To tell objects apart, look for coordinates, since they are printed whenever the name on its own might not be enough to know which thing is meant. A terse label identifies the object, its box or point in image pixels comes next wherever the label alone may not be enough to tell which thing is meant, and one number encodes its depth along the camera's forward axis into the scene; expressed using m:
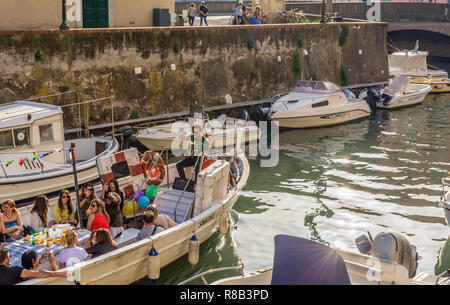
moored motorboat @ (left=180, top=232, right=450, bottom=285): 7.36
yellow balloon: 12.27
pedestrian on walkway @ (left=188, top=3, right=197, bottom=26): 27.91
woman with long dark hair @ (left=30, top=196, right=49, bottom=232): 10.80
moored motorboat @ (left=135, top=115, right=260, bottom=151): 19.53
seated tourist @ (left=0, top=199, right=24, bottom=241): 10.40
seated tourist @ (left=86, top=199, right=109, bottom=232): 10.37
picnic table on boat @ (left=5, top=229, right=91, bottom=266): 9.34
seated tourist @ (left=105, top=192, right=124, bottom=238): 10.95
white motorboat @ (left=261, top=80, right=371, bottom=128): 24.11
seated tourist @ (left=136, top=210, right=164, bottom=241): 10.46
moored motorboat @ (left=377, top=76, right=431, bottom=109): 29.52
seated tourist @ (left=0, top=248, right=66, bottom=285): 8.49
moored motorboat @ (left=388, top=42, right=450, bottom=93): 35.09
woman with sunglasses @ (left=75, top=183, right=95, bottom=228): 11.34
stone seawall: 18.64
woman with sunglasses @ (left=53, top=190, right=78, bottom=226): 11.27
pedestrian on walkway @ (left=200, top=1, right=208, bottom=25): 28.41
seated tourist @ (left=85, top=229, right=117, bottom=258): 9.61
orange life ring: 13.57
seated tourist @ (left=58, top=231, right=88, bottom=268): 9.25
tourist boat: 9.51
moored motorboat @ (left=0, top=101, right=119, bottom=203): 13.81
